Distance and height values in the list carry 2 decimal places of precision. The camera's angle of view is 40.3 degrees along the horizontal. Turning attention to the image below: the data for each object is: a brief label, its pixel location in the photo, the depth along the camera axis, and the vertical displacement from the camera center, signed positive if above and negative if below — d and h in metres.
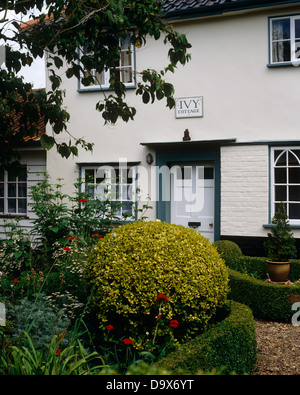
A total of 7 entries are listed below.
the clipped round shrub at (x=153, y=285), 3.99 -0.93
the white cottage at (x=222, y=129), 8.84 +1.46
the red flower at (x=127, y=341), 3.54 -1.30
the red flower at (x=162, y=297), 3.77 -0.97
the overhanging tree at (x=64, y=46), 4.32 +1.67
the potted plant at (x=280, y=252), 6.98 -1.04
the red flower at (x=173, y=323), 3.79 -1.22
